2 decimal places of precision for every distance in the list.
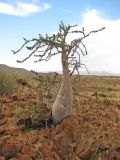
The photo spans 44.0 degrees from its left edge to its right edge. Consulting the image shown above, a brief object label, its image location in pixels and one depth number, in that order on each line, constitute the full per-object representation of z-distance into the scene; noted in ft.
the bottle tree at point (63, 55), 7.88
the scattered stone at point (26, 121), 8.25
